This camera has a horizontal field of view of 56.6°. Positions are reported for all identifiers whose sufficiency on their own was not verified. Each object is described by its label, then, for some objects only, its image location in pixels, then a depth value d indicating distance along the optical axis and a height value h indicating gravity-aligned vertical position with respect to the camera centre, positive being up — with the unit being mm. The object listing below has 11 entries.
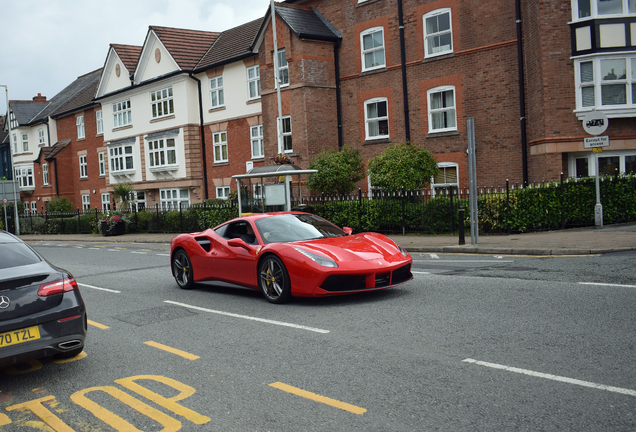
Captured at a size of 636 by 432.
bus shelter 19395 +297
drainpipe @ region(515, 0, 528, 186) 20672 +2812
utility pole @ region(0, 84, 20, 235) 40238 -519
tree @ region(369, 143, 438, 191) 20062 +674
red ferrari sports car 7930 -928
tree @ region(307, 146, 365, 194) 22766 +773
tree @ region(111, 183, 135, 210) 33969 +572
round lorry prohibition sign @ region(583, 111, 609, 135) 15531 +1435
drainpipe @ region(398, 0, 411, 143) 24000 +4214
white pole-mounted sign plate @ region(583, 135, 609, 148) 15552 +928
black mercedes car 5098 -929
